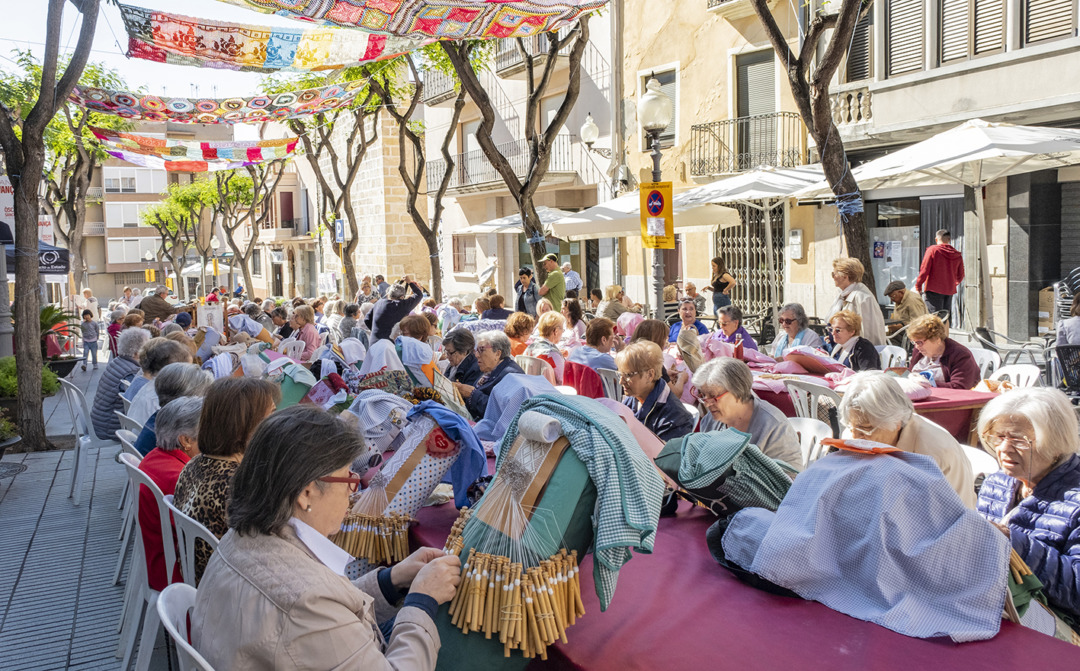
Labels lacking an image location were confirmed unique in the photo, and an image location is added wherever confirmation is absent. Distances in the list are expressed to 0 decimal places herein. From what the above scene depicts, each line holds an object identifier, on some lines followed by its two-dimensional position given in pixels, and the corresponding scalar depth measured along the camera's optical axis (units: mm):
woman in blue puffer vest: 2672
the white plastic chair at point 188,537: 2912
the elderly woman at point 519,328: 7445
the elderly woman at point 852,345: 6598
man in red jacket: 10727
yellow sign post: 8391
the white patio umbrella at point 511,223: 17156
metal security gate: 18156
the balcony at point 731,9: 17594
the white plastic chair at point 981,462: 4504
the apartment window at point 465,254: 29438
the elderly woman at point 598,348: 6324
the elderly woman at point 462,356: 6219
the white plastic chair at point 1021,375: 6121
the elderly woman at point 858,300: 7637
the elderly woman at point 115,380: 6664
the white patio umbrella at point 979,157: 7984
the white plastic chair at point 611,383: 6418
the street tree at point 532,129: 12000
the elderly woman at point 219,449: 3057
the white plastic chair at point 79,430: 6617
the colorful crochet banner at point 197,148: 13641
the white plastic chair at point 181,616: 1923
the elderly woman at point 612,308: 9531
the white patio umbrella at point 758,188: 11227
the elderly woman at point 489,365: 5590
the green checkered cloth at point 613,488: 2146
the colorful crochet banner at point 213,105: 10852
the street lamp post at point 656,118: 9312
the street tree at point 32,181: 7758
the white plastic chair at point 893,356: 7230
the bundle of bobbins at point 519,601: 2117
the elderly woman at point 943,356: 5977
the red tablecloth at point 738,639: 2125
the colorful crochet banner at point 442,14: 7340
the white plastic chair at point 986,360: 7355
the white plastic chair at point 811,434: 4445
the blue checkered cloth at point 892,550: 2271
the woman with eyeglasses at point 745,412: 3770
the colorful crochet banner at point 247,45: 8383
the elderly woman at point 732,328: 7645
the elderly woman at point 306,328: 9711
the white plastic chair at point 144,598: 3074
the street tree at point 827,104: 8430
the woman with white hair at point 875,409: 3053
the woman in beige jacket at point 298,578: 1897
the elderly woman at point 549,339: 7336
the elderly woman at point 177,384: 4648
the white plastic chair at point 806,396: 5547
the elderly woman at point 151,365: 5598
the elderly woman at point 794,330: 7336
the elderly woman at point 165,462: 3502
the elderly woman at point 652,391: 4383
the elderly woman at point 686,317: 8398
